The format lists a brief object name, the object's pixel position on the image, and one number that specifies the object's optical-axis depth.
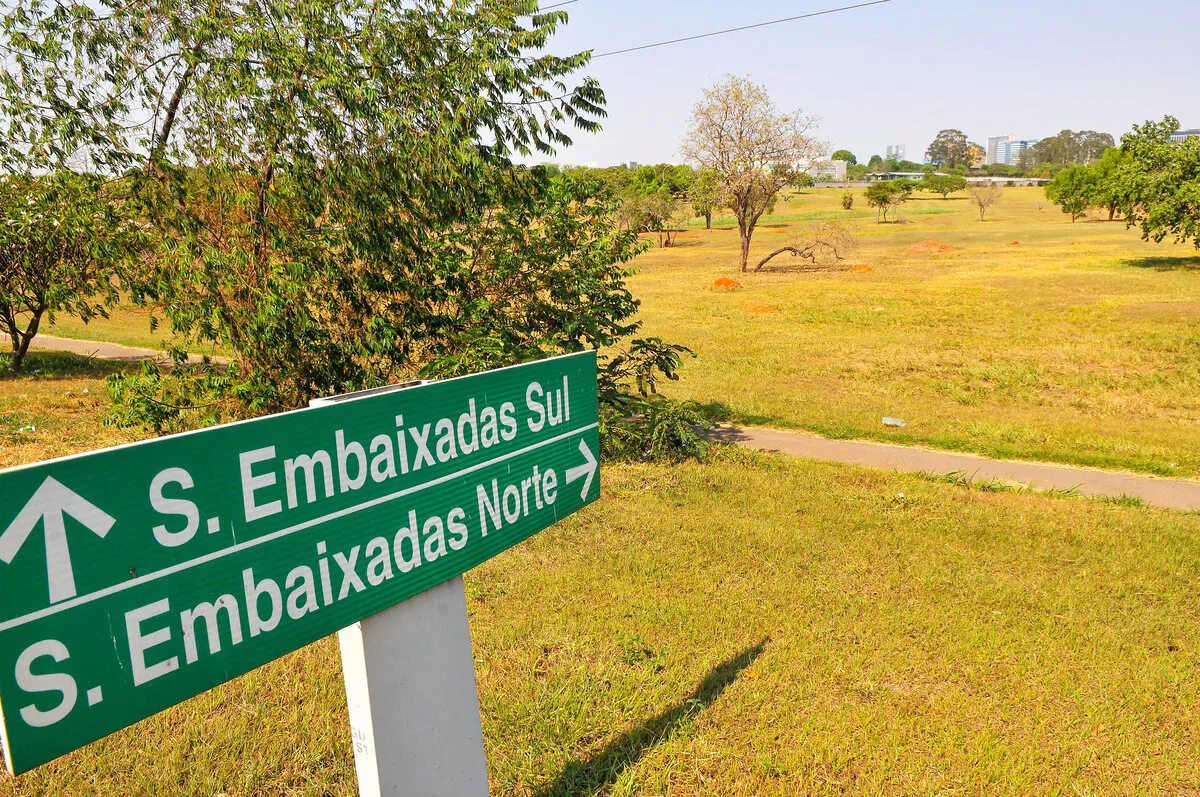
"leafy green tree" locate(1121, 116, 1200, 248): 30.25
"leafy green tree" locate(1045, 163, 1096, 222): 62.22
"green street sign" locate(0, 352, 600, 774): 1.46
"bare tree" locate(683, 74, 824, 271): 35.72
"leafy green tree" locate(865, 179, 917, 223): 69.38
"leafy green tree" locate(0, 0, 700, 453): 7.36
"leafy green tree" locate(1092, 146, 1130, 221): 32.88
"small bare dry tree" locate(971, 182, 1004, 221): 69.94
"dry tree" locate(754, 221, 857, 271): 39.88
